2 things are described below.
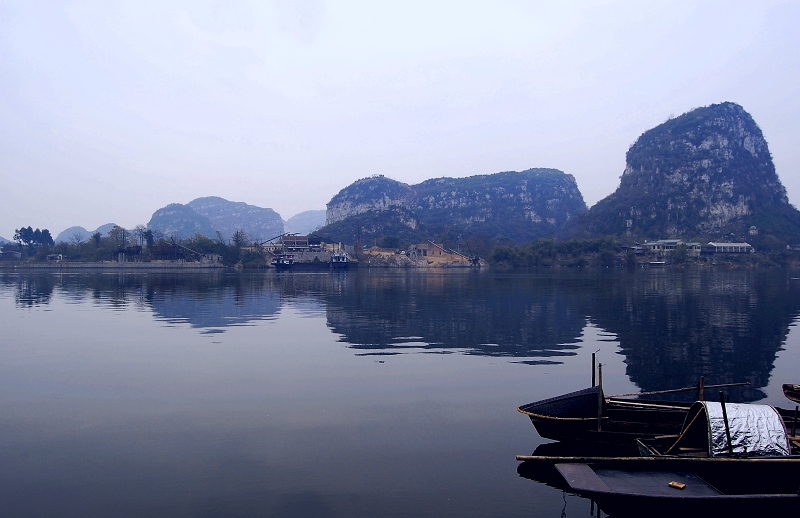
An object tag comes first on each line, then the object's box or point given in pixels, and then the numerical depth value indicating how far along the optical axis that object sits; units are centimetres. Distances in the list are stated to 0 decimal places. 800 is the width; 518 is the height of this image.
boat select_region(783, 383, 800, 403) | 1260
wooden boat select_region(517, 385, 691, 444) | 1126
